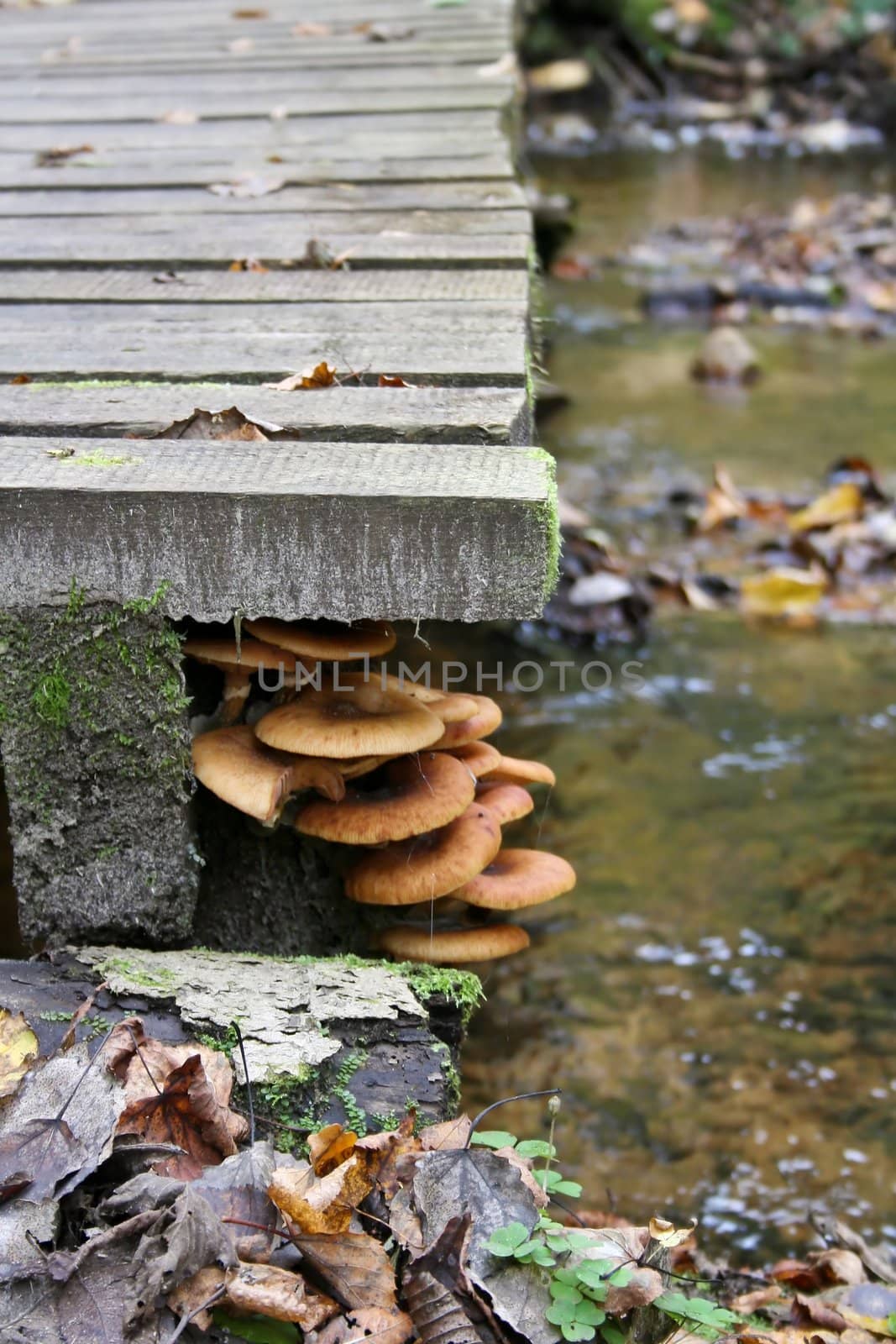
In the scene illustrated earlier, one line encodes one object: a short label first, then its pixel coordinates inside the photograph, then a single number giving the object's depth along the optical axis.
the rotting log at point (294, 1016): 1.52
